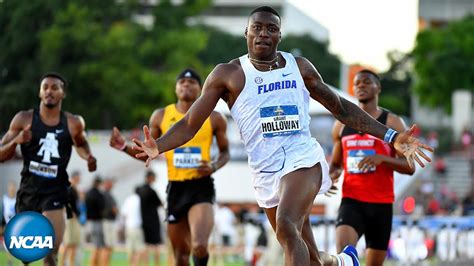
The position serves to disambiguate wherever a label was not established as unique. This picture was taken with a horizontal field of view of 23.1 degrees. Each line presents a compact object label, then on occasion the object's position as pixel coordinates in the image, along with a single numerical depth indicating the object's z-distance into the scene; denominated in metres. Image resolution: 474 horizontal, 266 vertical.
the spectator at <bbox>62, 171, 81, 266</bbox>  21.48
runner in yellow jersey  13.82
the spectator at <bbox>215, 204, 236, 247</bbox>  32.65
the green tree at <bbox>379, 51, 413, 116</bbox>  104.44
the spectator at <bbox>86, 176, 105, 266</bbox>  23.98
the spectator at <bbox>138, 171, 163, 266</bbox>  24.66
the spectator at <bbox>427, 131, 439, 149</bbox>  52.81
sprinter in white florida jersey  10.41
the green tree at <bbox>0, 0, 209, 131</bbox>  51.81
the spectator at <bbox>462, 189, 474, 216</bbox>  32.73
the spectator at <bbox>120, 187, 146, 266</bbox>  27.02
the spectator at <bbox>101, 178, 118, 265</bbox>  24.53
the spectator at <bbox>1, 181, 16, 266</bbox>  22.62
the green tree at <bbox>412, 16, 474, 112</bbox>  78.81
